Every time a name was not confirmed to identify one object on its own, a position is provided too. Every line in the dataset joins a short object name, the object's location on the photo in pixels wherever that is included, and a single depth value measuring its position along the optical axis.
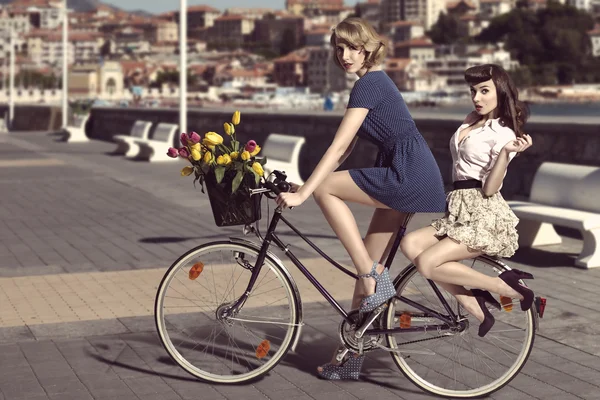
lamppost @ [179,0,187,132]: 18.81
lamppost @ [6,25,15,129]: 46.31
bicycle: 4.31
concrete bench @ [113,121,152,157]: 20.84
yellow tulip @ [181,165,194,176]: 4.32
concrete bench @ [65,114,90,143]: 27.95
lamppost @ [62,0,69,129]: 31.59
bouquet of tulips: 4.20
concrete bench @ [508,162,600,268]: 7.62
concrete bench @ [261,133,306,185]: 13.70
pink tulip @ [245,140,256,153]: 4.27
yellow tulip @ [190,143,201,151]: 4.28
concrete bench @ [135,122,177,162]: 19.08
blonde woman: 4.15
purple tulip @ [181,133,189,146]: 4.33
